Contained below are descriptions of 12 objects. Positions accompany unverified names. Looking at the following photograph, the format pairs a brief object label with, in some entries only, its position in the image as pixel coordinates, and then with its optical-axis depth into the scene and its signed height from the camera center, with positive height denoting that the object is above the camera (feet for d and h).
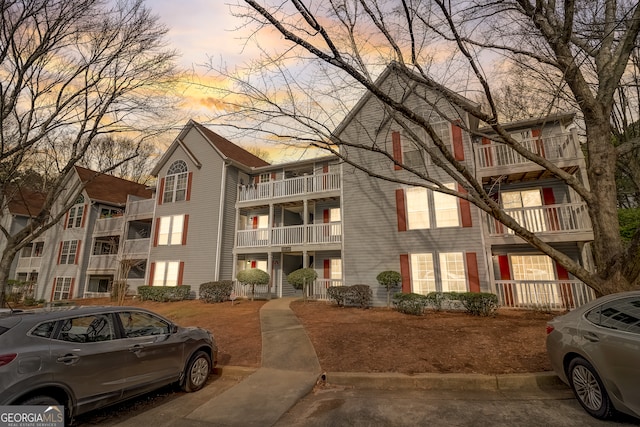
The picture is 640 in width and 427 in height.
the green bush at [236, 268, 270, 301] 52.80 +0.13
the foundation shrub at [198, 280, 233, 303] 53.11 -2.31
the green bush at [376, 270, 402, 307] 42.50 -0.28
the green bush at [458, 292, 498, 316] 33.55 -2.97
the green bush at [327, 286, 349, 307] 43.27 -2.30
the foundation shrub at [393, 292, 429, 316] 35.55 -3.18
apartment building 40.42 +9.68
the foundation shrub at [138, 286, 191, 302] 57.62 -2.86
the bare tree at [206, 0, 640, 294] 16.88 +11.05
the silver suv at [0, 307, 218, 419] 11.18 -3.45
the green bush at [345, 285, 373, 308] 42.63 -2.54
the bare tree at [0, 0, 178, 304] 34.02 +24.53
